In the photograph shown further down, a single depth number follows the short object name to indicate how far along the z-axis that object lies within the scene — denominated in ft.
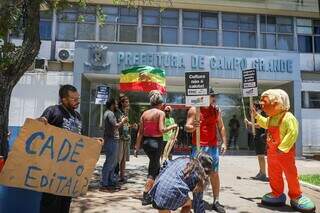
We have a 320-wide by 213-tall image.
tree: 23.39
